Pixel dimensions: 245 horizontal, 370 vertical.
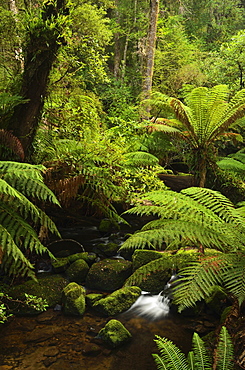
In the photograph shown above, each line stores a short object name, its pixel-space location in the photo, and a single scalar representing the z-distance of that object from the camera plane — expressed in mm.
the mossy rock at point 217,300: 2582
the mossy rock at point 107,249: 3805
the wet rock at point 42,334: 2267
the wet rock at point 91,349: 2165
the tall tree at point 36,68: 3002
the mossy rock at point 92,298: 2770
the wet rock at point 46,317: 2515
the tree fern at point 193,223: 1880
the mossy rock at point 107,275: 3098
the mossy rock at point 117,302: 2668
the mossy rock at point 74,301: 2613
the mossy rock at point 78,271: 3203
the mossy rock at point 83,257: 3492
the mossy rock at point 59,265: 3279
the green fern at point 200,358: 1501
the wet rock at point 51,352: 2129
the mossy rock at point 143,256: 3234
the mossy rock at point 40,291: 2581
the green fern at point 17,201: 2098
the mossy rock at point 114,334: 2246
